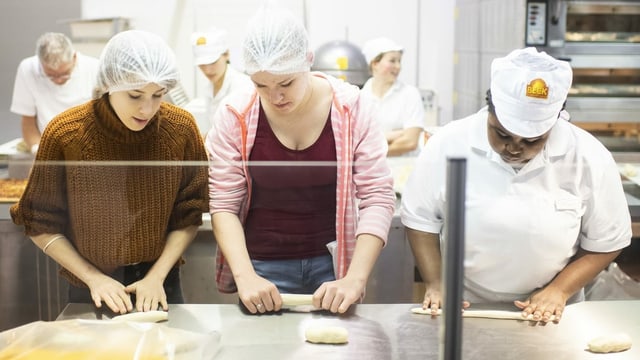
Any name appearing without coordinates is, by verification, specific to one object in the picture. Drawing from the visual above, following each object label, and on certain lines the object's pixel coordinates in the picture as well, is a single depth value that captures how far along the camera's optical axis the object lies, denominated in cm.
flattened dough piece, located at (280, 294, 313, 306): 131
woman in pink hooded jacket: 132
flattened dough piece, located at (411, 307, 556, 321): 125
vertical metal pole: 94
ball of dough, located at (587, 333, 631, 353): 118
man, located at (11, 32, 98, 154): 300
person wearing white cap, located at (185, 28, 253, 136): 306
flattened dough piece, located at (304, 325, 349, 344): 120
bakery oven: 333
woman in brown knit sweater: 125
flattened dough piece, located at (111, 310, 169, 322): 125
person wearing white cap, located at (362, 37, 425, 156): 310
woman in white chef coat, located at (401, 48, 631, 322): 127
